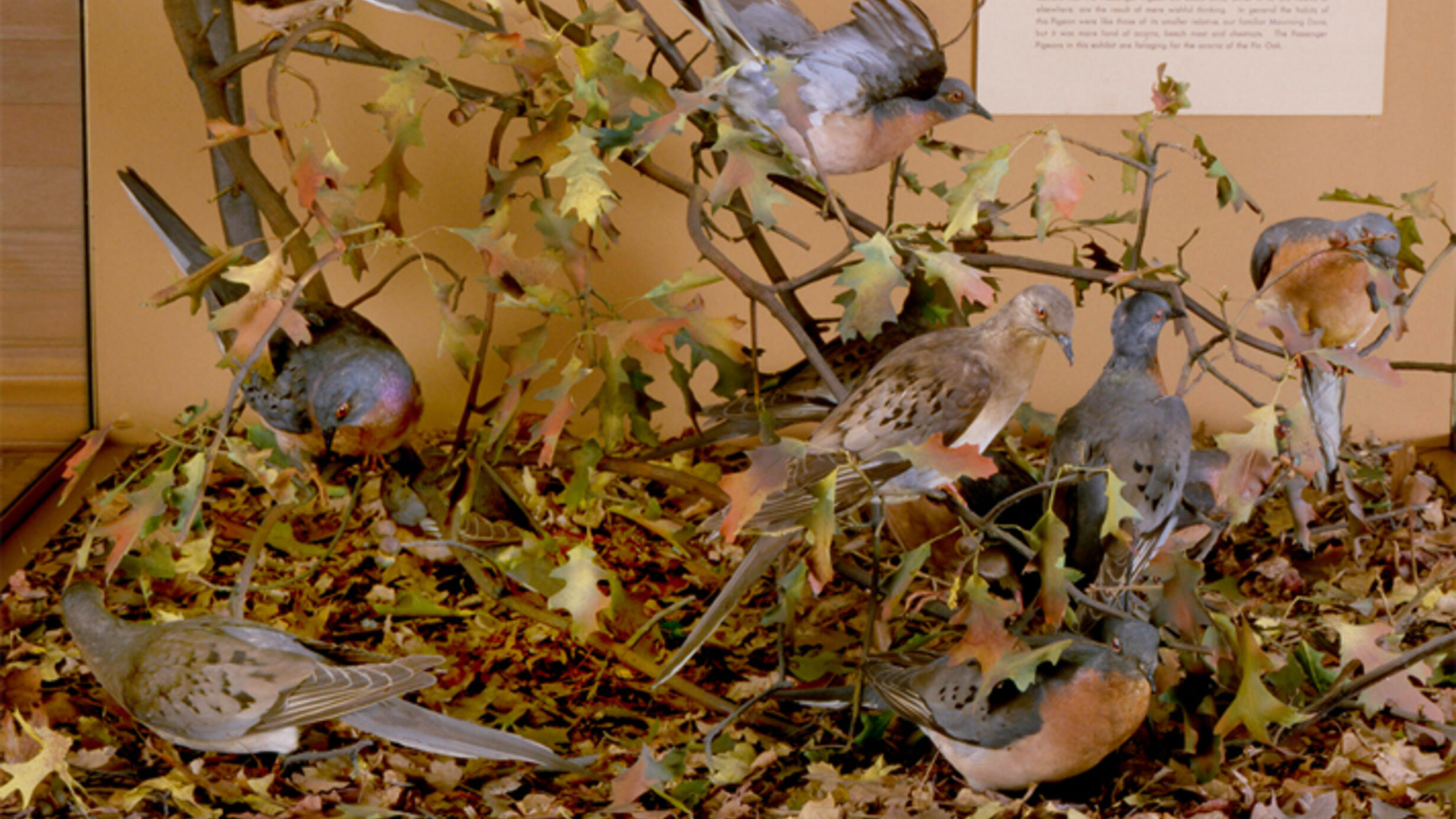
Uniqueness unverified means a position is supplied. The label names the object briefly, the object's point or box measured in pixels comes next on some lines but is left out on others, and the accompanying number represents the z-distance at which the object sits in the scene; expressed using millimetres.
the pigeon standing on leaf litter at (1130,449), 2829
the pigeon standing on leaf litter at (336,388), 2991
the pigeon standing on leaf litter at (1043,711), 2712
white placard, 3295
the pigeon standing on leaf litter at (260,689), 2749
